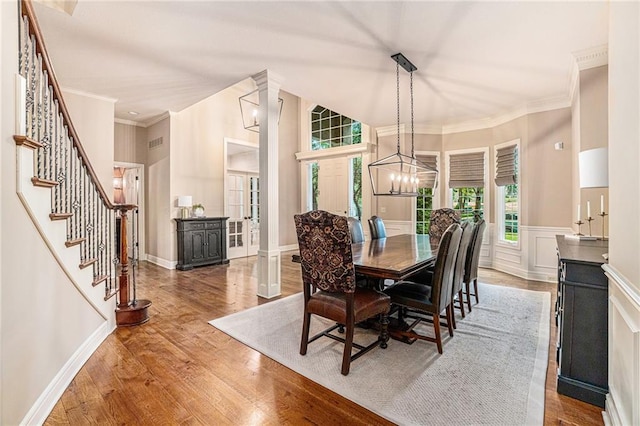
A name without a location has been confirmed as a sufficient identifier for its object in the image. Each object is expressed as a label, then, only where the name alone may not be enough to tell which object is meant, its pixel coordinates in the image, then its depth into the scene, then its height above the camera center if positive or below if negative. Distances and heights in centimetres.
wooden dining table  232 -44
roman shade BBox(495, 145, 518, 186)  518 +77
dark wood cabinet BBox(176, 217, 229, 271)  559 -61
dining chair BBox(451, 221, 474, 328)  279 -47
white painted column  391 +28
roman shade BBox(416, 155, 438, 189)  626 +104
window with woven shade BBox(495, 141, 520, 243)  519 +32
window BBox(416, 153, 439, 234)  627 +16
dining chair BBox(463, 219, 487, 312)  340 -51
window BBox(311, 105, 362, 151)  707 +193
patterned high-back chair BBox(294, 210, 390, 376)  217 -52
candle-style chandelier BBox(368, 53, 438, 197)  339 +43
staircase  178 +11
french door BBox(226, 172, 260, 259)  682 -7
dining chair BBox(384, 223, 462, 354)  243 -71
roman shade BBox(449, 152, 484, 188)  584 +77
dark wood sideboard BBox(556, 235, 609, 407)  181 -75
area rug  180 -118
